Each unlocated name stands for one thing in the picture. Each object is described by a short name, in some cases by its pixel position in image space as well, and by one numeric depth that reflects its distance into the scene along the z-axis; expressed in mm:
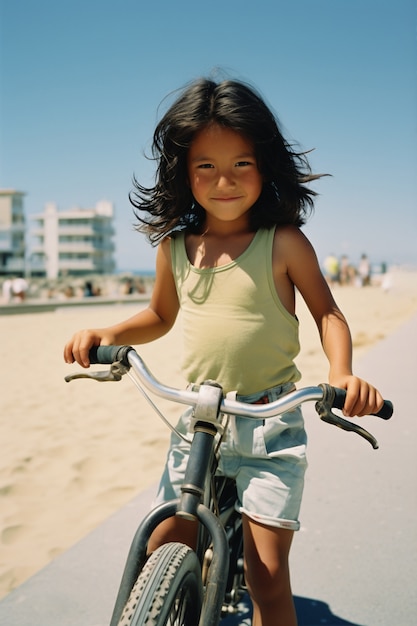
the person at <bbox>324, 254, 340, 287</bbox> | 33969
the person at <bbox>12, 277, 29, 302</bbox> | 27531
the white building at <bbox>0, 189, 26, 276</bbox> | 89000
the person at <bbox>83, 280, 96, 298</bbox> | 31516
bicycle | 1354
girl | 1850
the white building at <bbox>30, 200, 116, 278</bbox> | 102000
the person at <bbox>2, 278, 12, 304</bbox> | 29027
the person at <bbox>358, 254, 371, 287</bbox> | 35562
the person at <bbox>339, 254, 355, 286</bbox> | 36531
